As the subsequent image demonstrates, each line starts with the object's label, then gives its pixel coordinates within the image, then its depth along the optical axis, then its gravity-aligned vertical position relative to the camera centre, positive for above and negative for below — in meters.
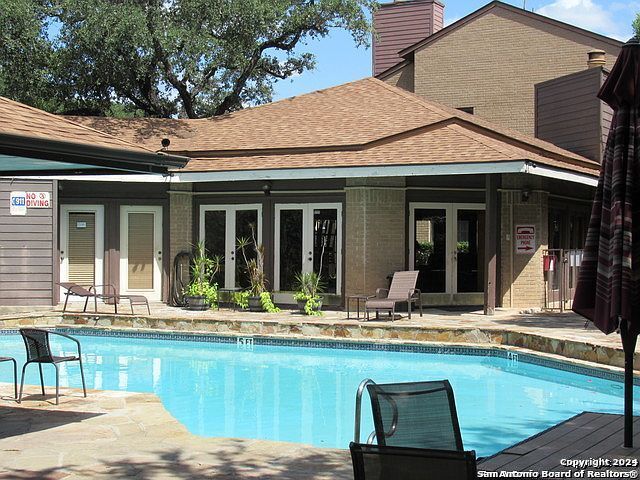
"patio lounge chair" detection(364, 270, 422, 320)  14.91 -0.76
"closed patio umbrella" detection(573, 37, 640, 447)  4.99 +0.23
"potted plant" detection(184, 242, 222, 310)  17.42 -0.66
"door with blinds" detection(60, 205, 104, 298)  18.69 +0.18
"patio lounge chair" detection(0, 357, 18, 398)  7.88 -1.42
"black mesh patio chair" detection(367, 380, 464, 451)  4.04 -0.81
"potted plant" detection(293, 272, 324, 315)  16.42 -0.84
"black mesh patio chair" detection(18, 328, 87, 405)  8.18 -0.96
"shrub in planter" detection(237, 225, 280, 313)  17.03 -0.78
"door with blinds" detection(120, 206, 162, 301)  18.84 +0.09
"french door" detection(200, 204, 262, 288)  18.33 +0.44
